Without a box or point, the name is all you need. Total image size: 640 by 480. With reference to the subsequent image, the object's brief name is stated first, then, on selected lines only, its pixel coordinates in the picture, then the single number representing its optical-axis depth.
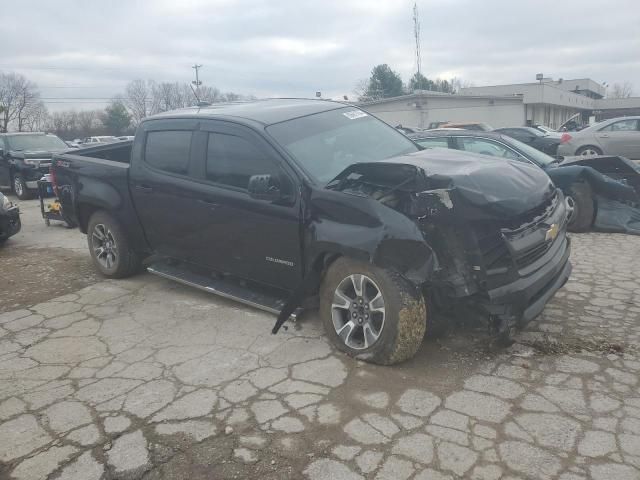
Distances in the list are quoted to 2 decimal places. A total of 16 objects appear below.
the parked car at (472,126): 20.48
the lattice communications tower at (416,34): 36.04
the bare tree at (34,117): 65.72
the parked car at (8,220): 8.26
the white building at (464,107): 38.09
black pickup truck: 3.47
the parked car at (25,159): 14.03
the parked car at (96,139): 33.34
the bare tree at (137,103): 66.00
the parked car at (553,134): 19.60
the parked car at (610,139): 15.24
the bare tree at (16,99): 63.81
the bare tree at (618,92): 112.44
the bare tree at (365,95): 59.75
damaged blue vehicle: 7.25
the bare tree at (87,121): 65.71
